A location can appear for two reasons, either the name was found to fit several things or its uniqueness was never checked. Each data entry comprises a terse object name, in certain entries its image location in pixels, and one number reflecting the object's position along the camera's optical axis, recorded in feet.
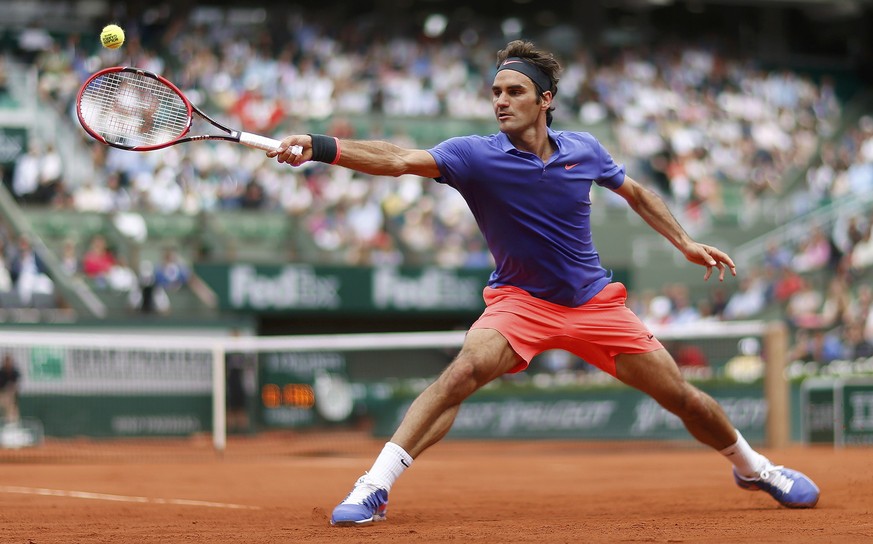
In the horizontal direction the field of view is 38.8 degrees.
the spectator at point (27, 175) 61.41
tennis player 20.97
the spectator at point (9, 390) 47.44
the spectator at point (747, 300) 65.10
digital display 52.90
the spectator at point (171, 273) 58.13
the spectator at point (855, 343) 56.18
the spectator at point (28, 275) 55.11
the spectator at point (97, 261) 57.52
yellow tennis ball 20.03
